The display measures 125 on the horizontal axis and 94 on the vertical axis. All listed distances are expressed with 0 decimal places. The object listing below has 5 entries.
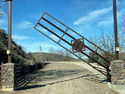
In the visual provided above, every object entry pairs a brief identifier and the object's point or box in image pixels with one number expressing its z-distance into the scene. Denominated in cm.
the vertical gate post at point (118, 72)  837
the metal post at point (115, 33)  858
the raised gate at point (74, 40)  1016
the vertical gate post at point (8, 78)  831
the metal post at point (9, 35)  868
